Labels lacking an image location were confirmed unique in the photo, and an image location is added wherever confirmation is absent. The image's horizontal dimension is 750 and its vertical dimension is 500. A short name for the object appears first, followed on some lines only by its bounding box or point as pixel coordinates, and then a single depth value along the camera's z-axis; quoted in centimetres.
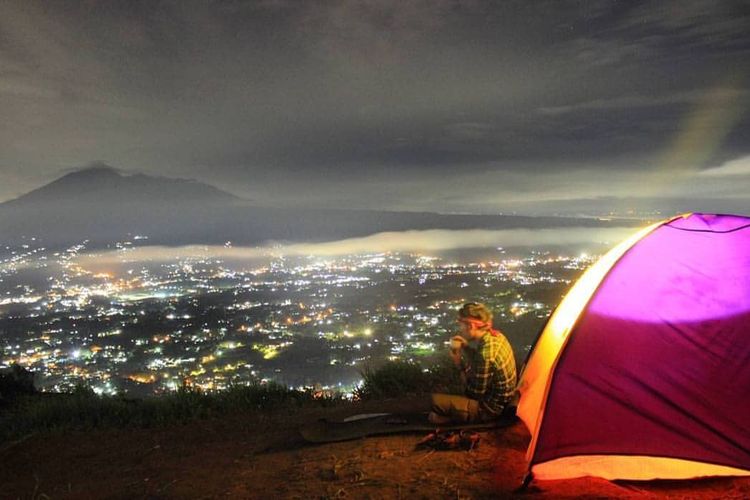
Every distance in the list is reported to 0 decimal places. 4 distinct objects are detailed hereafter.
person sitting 525
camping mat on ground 558
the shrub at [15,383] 968
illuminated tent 435
